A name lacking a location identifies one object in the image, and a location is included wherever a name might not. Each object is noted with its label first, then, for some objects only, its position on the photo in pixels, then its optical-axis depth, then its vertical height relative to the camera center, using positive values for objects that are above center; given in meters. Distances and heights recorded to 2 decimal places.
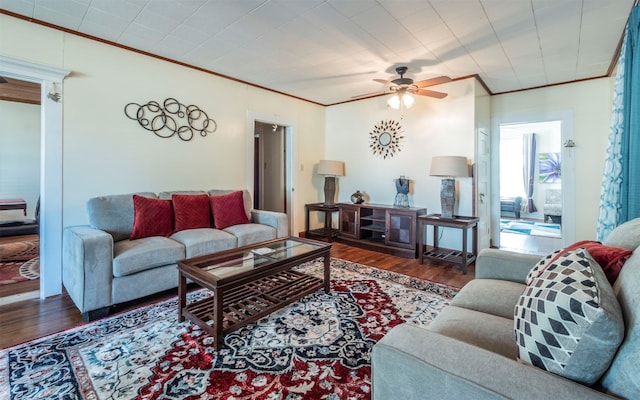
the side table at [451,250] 3.51 -0.54
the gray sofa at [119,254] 2.24 -0.49
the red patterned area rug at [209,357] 1.51 -0.97
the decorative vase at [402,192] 4.53 +0.09
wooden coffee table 1.89 -0.65
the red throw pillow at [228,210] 3.49 -0.16
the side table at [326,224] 5.00 -0.48
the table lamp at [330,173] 5.10 +0.42
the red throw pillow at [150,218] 2.87 -0.22
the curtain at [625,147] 1.93 +0.38
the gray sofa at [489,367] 0.73 -0.47
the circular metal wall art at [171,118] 3.31 +0.94
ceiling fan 3.50 +1.30
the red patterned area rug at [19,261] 3.14 -0.82
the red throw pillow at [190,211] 3.19 -0.17
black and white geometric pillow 0.76 -0.35
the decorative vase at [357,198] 4.95 +0.00
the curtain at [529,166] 8.45 +0.95
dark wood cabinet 4.11 -0.45
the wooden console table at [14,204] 5.07 -0.16
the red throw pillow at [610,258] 1.10 -0.23
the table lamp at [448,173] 3.63 +0.31
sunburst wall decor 4.71 +0.98
